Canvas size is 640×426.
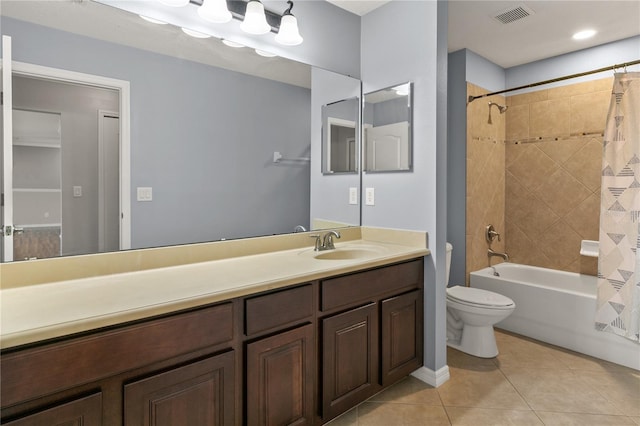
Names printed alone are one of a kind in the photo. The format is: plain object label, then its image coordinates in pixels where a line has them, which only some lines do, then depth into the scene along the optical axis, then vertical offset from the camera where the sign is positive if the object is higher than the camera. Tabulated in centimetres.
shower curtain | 232 -4
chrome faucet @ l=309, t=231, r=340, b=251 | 216 -20
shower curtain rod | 240 +101
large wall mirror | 141 +41
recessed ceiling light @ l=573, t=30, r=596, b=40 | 284 +145
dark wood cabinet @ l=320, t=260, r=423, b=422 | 167 -66
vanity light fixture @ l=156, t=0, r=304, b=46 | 174 +102
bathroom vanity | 97 -50
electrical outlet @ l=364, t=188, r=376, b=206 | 248 +8
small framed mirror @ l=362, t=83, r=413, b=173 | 227 +55
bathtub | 249 -82
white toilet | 248 -80
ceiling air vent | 252 +145
